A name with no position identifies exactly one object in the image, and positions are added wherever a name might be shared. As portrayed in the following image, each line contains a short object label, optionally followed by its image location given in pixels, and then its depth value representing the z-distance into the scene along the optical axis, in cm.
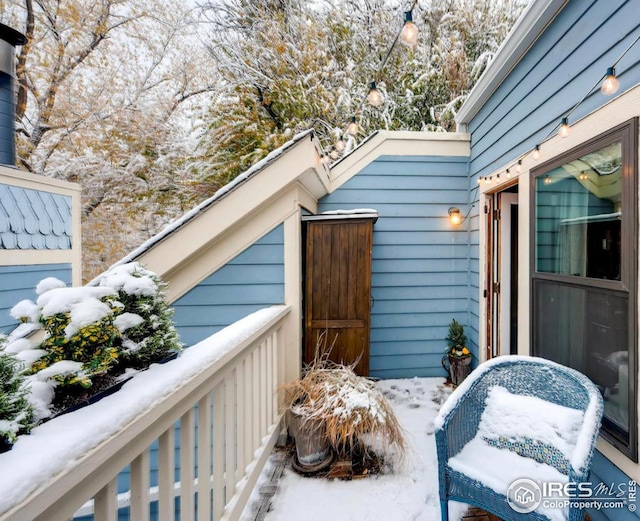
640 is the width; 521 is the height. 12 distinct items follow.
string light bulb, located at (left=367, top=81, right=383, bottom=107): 183
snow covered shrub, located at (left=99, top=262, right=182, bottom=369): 93
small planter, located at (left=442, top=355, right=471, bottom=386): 325
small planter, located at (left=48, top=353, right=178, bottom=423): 68
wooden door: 270
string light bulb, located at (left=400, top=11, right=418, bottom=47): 137
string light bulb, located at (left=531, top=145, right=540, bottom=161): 206
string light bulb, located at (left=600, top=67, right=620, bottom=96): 135
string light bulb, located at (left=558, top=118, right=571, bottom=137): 171
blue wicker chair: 127
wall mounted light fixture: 351
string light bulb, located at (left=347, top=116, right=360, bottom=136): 244
